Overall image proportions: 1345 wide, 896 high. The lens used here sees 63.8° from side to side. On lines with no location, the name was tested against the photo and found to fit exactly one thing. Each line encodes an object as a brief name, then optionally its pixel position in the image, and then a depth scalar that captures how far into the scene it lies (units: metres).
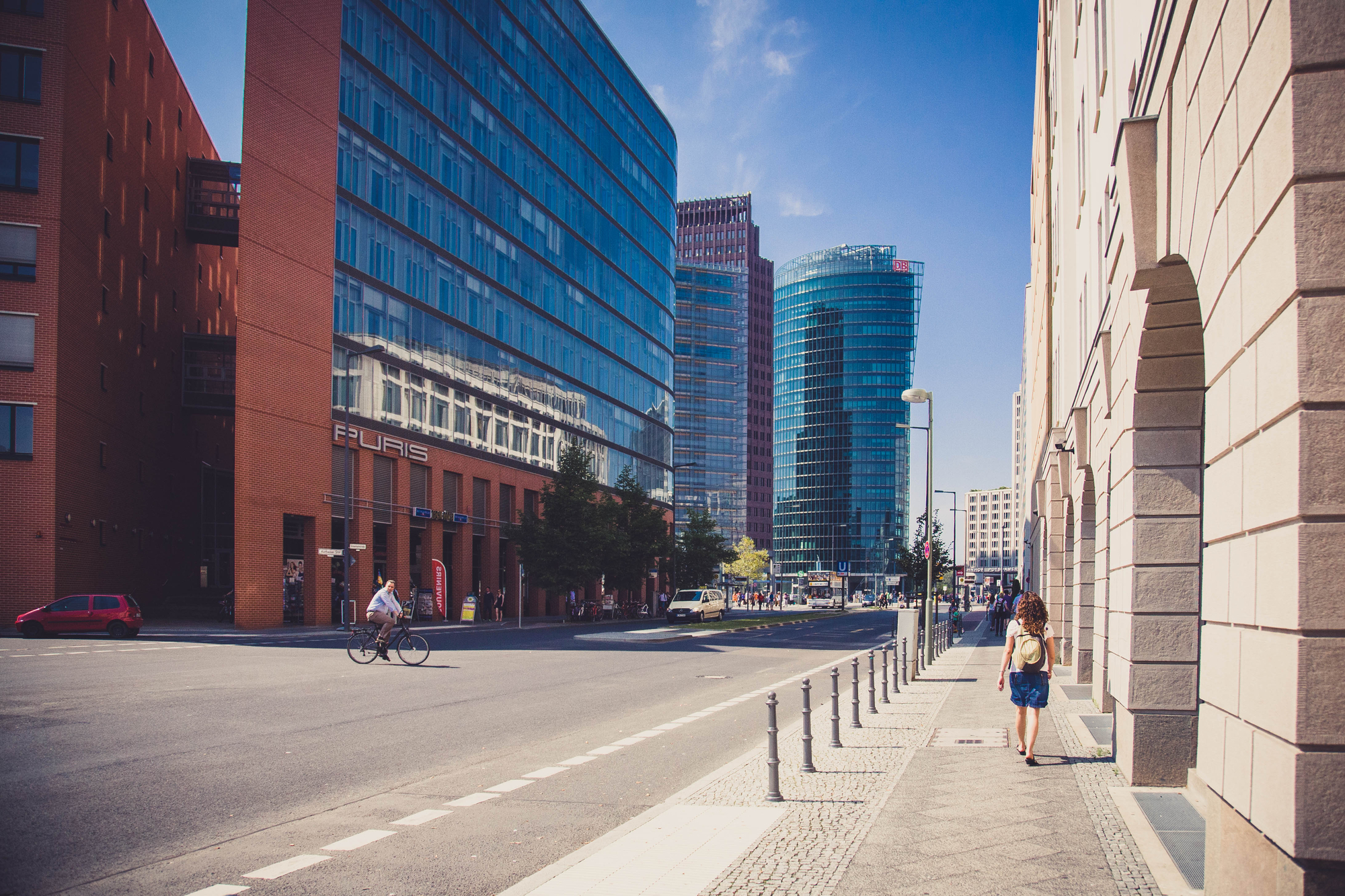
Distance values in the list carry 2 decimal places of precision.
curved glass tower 190.25
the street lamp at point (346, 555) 39.81
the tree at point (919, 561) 72.44
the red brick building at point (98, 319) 38.09
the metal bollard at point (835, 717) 11.98
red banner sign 47.19
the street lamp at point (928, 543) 25.62
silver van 57.78
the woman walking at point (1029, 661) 11.15
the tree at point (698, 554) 77.31
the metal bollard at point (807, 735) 9.81
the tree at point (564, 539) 56.28
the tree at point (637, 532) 65.62
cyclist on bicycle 23.53
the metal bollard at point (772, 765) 8.86
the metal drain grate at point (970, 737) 12.46
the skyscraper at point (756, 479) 196.12
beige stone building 4.14
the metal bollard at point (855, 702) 13.70
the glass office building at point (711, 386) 173.12
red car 32.09
